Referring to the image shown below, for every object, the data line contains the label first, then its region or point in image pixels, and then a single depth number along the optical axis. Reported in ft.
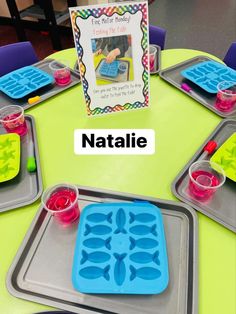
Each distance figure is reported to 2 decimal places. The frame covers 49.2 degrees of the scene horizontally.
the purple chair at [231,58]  3.93
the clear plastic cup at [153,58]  3.53
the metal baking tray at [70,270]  1.65
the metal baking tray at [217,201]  2.04
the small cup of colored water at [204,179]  2.13
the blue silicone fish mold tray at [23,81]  3.15
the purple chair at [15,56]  3.98
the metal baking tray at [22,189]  2.18
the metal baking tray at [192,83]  2.94
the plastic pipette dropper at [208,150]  2.45
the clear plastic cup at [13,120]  2.70
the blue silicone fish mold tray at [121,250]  1.65
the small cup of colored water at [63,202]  2.00
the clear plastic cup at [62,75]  3.34
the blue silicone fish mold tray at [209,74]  3.11
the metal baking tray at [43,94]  3.14
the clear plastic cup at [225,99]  2.87
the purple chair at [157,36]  4.29
